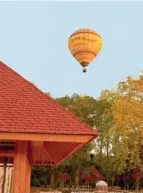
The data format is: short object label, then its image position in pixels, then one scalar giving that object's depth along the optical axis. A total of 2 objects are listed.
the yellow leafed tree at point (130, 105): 22.75
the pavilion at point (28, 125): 5.09
